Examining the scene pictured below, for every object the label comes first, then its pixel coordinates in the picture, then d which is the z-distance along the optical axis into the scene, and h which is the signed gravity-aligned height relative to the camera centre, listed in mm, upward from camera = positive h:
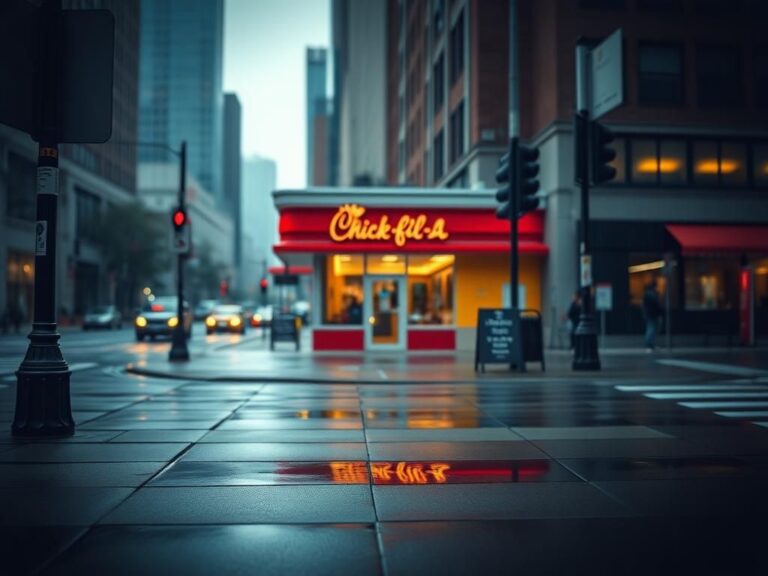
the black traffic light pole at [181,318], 19734 -31
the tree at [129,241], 68688 +6890
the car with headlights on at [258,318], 48994 -81
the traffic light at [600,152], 16312 +3560
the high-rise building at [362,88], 69188 +27382
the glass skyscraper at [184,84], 186375 +57556
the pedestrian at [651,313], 23294 +131
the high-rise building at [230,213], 196775 +26854
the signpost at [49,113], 7855 +2146
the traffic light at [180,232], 20109 +2263
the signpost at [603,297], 23672 +631
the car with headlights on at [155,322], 34031 -233
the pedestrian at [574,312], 22572 +156
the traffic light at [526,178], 16281 +3019
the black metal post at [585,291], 16812 +582
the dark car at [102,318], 49781 -86
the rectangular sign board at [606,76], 15972 +5208
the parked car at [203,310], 67250 +608
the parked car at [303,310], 64444 +596
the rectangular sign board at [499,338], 16672 -458
